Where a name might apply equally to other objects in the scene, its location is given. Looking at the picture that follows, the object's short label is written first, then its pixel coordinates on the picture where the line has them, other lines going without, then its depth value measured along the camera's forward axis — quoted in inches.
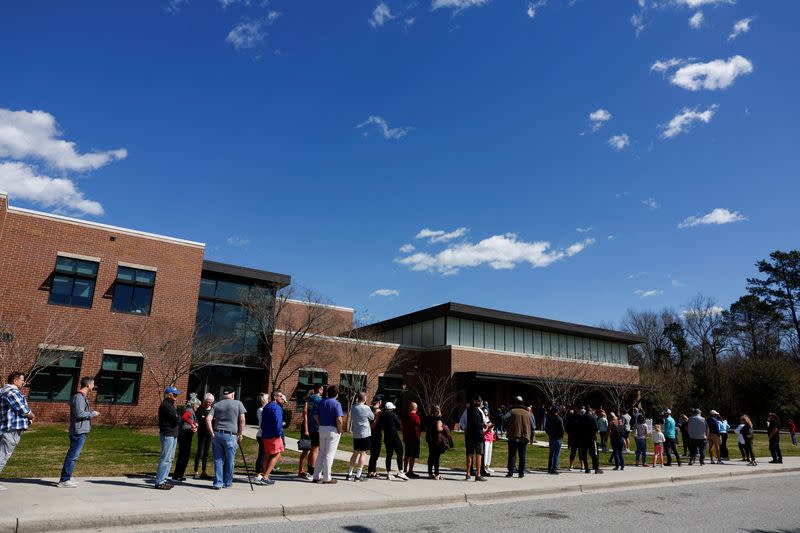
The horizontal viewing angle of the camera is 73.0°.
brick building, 884.6
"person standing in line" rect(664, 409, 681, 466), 671.1
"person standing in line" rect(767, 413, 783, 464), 695.1
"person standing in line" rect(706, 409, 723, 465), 721.0
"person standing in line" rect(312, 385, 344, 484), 402.6
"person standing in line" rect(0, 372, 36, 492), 304.3
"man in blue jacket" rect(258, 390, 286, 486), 385.1
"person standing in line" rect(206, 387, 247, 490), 354.6
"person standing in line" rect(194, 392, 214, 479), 395.2
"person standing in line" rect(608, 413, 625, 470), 581.6
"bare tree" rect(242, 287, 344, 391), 1079.0
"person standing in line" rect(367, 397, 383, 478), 442.9
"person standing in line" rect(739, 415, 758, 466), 694.8
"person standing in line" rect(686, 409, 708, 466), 681.0
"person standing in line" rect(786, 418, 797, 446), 1061.2
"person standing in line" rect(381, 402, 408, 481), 440.5
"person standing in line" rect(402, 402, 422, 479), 457.1
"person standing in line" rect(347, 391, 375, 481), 418.6
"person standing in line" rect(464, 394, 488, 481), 453.1
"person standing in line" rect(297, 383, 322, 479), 423.5
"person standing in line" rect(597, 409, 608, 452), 746.8
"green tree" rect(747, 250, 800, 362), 2091.5
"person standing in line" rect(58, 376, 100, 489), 327.0
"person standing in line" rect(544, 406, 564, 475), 528.1
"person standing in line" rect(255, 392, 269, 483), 400.2
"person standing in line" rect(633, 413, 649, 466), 641.6
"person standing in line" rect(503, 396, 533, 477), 487.5
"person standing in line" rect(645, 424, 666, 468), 652.7
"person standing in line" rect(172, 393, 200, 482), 376.8
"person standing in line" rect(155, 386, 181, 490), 343.3
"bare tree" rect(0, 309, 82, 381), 794.2
